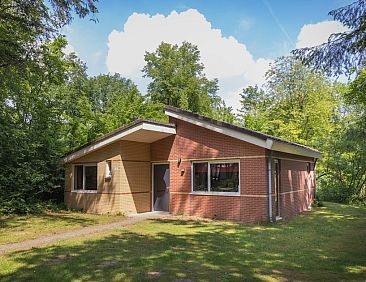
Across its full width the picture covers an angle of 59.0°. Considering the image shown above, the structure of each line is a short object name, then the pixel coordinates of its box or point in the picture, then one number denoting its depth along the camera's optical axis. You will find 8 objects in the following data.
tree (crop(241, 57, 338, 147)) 26.83
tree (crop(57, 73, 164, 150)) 19.23
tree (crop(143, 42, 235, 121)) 33.22
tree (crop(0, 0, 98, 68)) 8.72
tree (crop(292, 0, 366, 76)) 6.02
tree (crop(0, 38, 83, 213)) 13.55
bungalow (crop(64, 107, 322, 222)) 11.07
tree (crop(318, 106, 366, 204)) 21.22
